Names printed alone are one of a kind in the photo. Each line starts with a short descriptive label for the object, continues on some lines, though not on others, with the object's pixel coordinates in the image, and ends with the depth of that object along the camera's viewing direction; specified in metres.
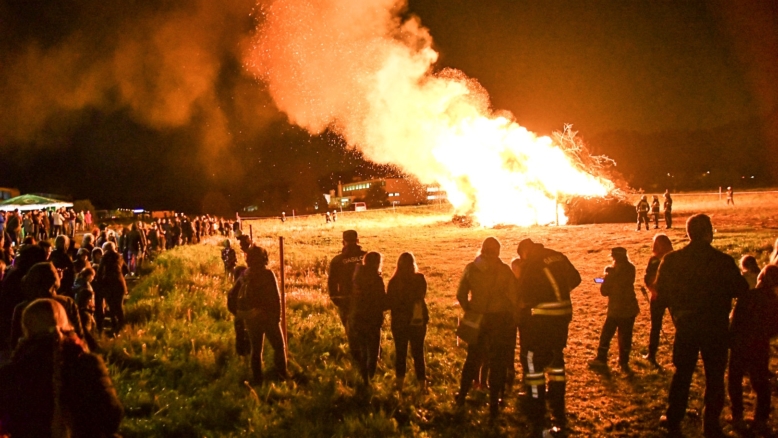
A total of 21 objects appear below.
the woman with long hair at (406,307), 6.00
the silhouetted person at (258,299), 5.95
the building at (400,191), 79.34
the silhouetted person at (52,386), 3.00
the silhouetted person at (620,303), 6.80
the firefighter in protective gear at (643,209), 23.12
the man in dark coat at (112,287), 8.31
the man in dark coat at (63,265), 7.70
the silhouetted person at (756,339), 4.95
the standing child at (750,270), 6.15
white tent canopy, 32.41
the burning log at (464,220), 34.15
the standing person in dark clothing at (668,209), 22.53
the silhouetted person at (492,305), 5.51
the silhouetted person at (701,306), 4.69
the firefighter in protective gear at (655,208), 23.42
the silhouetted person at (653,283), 6.59
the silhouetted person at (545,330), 5.24
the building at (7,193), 63.69
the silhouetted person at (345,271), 6.80
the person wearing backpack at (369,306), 6.09
